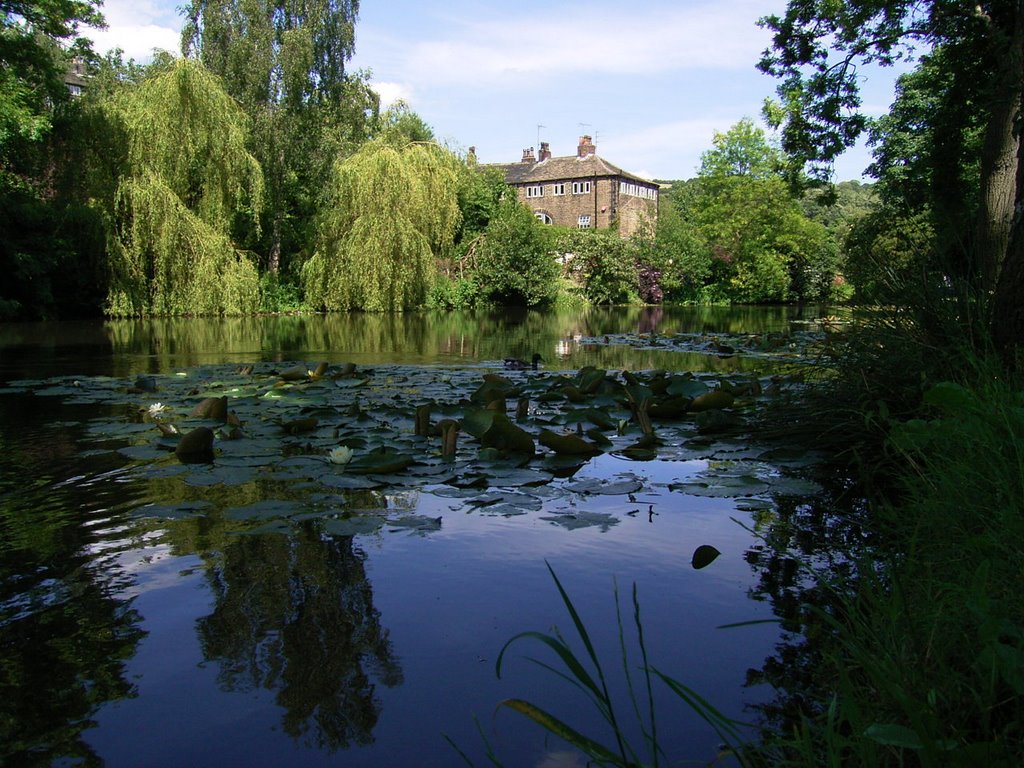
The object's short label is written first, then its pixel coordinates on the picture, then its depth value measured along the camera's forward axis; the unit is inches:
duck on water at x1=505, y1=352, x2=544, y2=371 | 394.6
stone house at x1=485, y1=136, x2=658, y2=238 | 2207.2
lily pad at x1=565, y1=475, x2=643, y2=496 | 162.2
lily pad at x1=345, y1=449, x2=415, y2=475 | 165.5
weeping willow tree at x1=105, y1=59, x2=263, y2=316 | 820.0
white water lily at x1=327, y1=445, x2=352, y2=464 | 174.4
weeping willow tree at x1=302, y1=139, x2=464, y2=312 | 929.5
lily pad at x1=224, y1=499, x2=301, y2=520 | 143.3
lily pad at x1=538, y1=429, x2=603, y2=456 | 181.8
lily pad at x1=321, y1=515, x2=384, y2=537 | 133.9
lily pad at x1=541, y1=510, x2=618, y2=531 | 138.9
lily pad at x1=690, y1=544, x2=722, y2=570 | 122.9
